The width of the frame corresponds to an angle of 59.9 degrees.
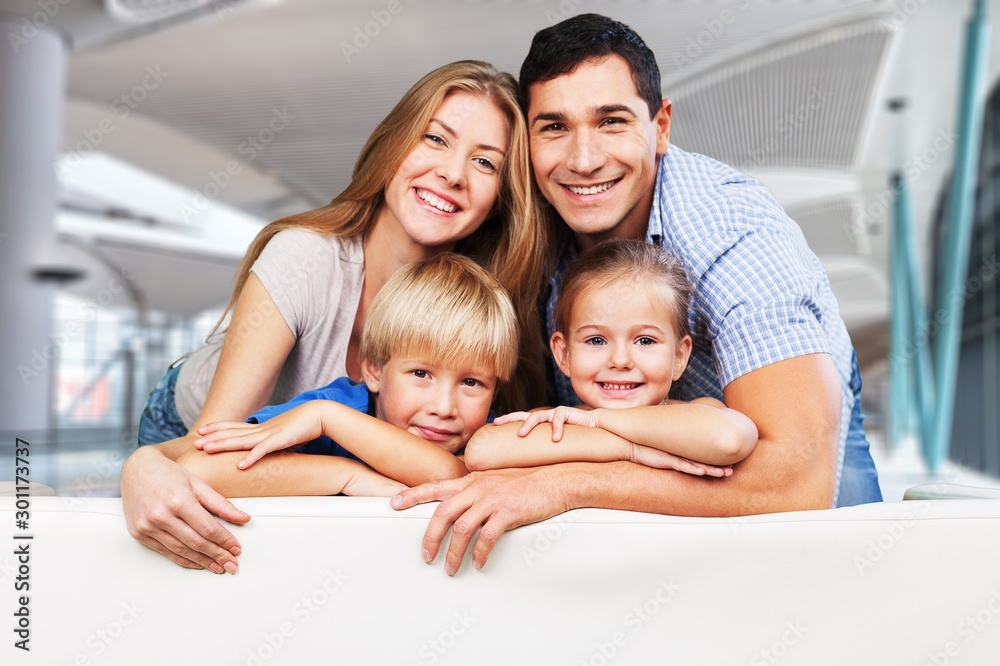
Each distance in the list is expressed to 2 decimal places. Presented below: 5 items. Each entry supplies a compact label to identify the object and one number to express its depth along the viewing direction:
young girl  1.56
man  1.48
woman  2.20
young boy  1.61
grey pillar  8.12
